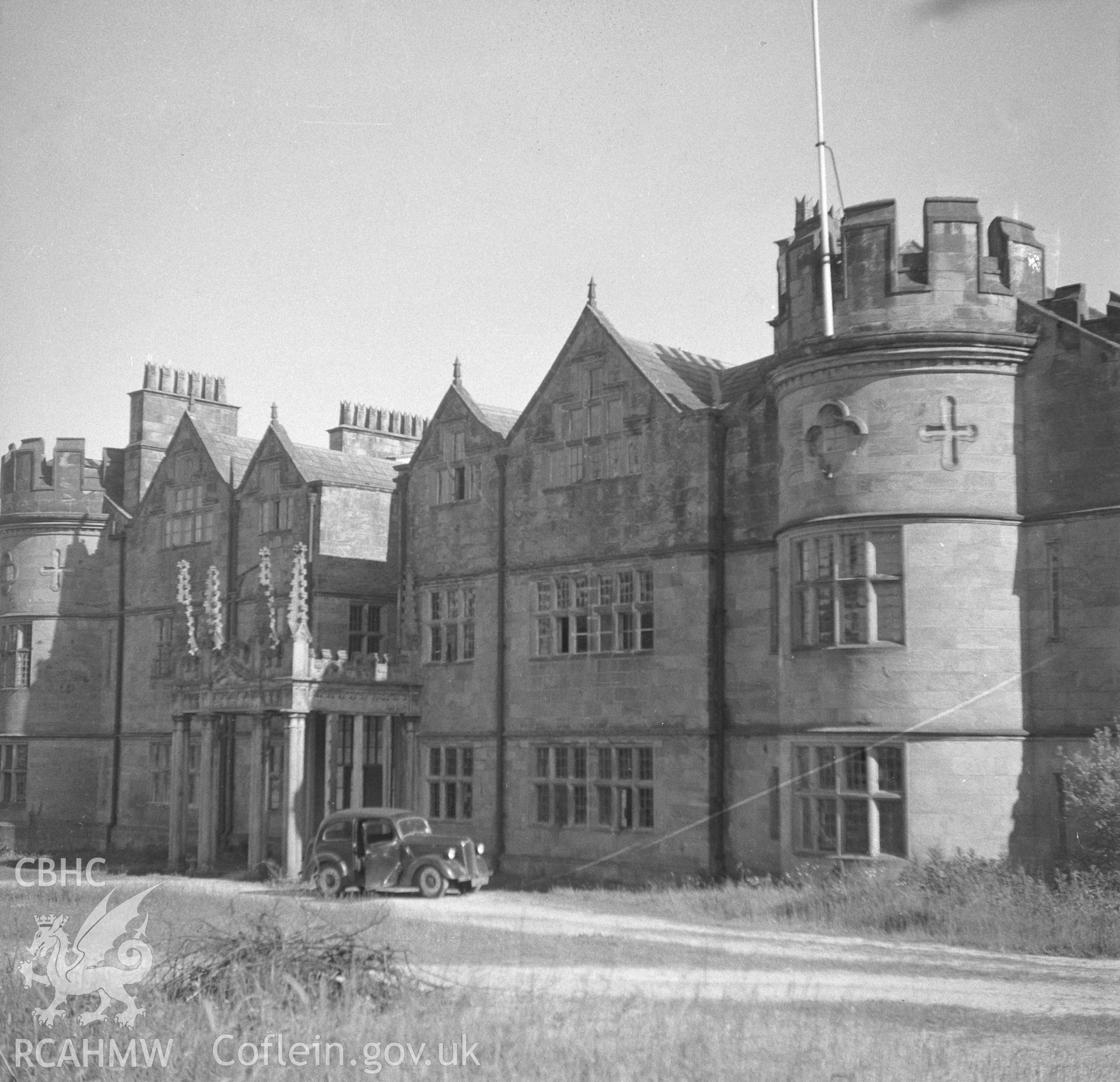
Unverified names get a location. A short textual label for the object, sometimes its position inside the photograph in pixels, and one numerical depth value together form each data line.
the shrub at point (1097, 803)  21.36
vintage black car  25.98
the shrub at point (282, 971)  13.02
